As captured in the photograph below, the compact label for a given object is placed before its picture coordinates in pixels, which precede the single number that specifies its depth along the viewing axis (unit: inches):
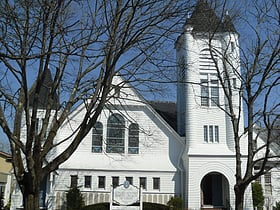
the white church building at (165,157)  949.8
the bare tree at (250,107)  585.0
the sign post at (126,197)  683.7
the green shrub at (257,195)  995.3
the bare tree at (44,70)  339.6
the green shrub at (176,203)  897.5
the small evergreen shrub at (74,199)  898.1
